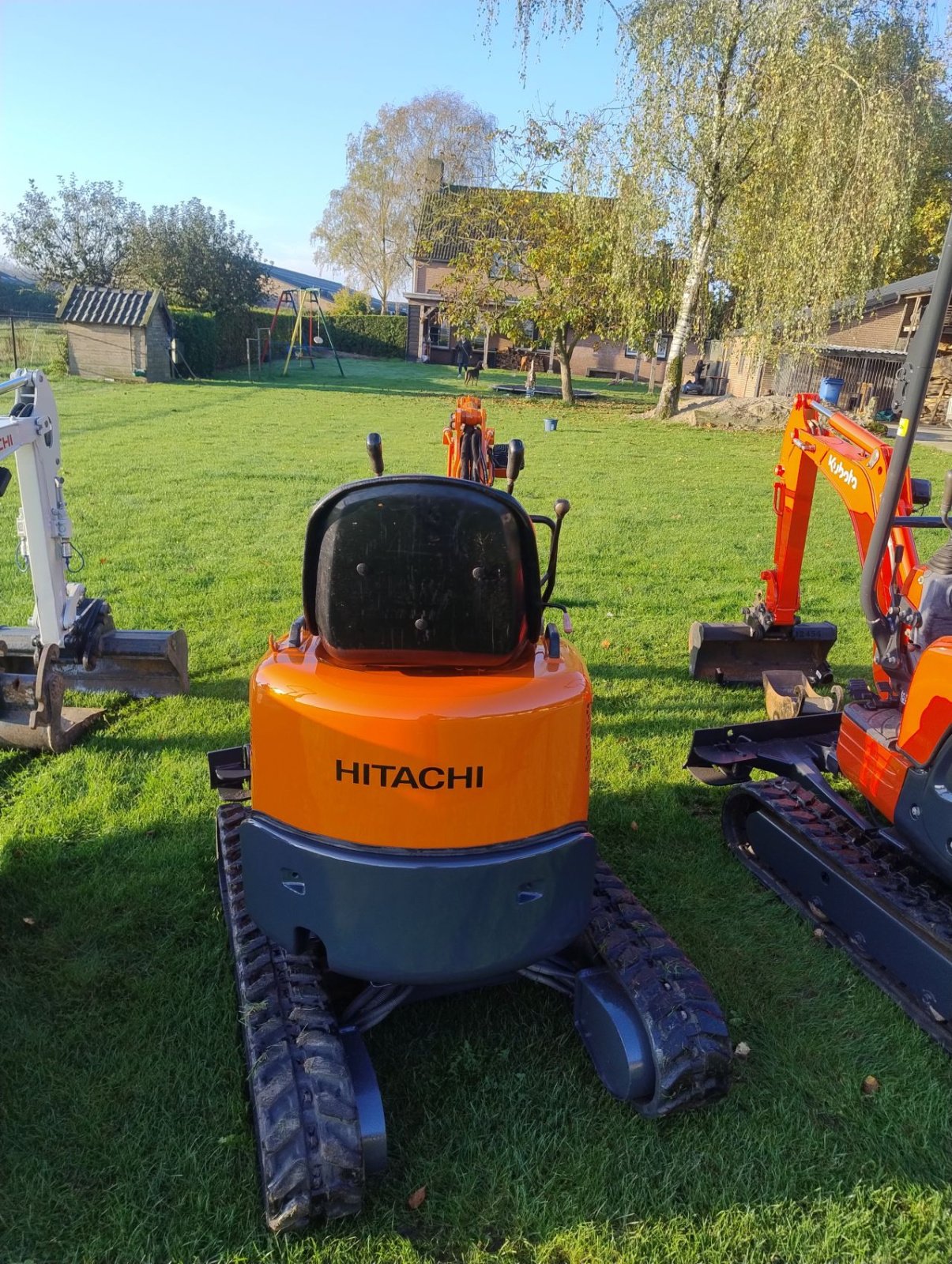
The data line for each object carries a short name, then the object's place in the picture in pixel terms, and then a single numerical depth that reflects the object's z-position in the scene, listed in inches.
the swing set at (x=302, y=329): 1292.2
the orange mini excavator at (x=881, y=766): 124.6
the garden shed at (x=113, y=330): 917.8
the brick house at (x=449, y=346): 1654.8
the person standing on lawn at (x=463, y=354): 1571.5
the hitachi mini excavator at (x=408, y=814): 93.7
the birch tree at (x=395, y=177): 2071.9
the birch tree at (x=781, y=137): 649.6
